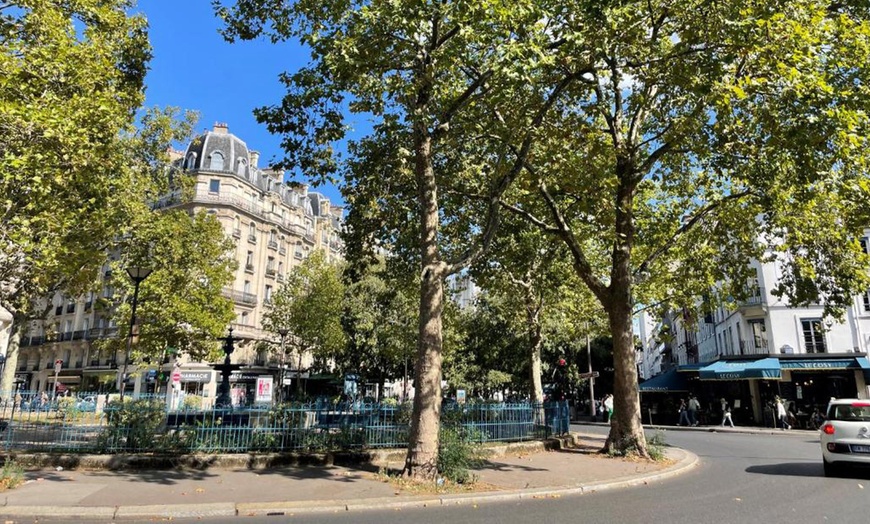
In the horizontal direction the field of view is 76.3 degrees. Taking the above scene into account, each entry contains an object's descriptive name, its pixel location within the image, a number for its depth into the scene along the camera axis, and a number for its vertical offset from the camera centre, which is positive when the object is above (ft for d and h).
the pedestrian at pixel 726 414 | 96.33 -4.64
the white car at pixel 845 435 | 34.88 -3.01
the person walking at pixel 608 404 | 108.47 -3.11
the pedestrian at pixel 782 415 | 90.12 -4.45
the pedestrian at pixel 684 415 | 102.32 -4.97
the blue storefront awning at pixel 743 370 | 92.02 +2.89
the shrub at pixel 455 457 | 32.91 -4.16
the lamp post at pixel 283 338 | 126.85 +12.63
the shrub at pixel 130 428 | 38.27 -2.52
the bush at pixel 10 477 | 29.01 -4.41
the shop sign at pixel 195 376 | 103.30 +2.65
